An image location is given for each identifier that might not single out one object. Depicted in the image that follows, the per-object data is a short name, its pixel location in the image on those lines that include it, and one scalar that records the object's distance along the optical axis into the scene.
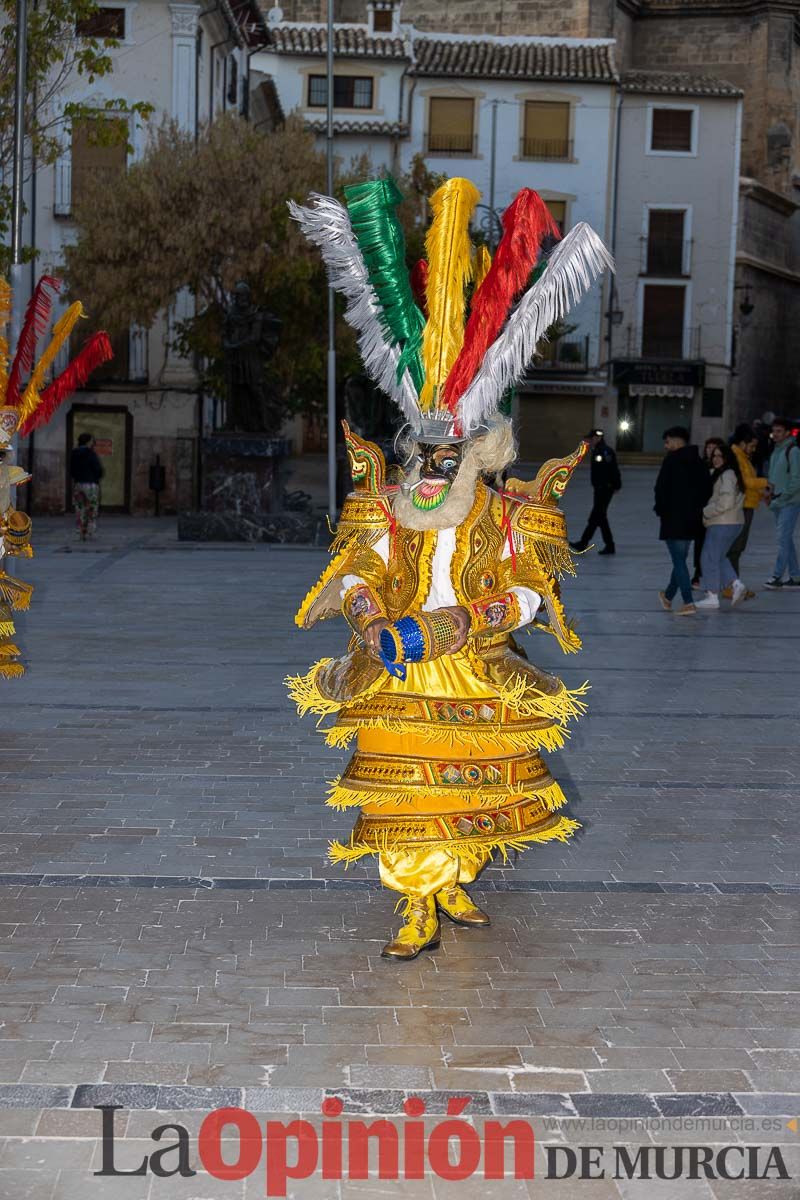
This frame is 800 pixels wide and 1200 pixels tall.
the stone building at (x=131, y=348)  28.61
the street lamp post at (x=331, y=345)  21.38
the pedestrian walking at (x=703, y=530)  14.86
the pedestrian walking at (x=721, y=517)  14.75
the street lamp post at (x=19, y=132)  15.37
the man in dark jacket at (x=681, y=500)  14.41
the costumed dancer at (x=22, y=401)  8.82
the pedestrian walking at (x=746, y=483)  15.66
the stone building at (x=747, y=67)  48.56
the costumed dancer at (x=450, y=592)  5.38
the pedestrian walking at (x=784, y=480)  16.50
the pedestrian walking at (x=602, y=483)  19.72
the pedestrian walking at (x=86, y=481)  21.77
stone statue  22.11
